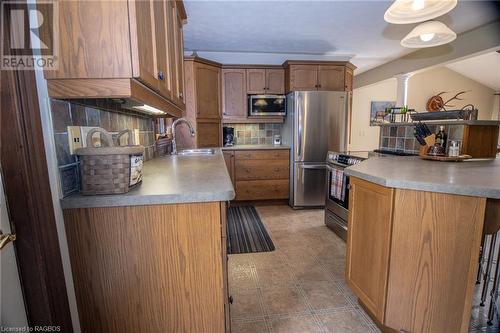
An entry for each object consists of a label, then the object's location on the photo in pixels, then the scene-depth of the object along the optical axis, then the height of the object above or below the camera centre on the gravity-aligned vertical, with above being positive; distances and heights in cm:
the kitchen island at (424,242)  110 -54
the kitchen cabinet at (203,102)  334 +42
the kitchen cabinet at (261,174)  363 -64
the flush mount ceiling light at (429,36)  184 +71
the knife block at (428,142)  191 -10
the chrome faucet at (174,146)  266 -15
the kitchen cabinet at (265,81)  379 +76
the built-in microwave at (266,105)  378 +39
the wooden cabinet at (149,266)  93 -52
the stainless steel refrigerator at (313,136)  344 -9
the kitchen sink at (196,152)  284 -24
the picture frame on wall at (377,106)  634 +59
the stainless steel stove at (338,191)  254 -66
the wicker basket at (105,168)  89 -13
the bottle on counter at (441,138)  196 -7
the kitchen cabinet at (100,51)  81 +27
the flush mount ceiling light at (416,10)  154 +76
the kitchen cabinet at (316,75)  363 +81
